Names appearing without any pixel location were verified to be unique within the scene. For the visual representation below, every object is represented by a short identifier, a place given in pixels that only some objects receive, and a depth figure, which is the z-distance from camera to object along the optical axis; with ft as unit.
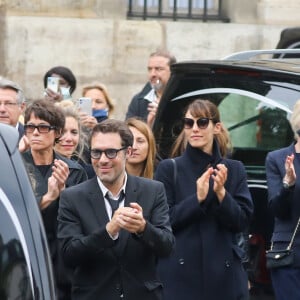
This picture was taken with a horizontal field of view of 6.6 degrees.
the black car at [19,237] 28.32
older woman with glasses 46.89
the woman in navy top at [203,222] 50.57
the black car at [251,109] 53.99
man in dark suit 43.23
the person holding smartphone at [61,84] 70.69
